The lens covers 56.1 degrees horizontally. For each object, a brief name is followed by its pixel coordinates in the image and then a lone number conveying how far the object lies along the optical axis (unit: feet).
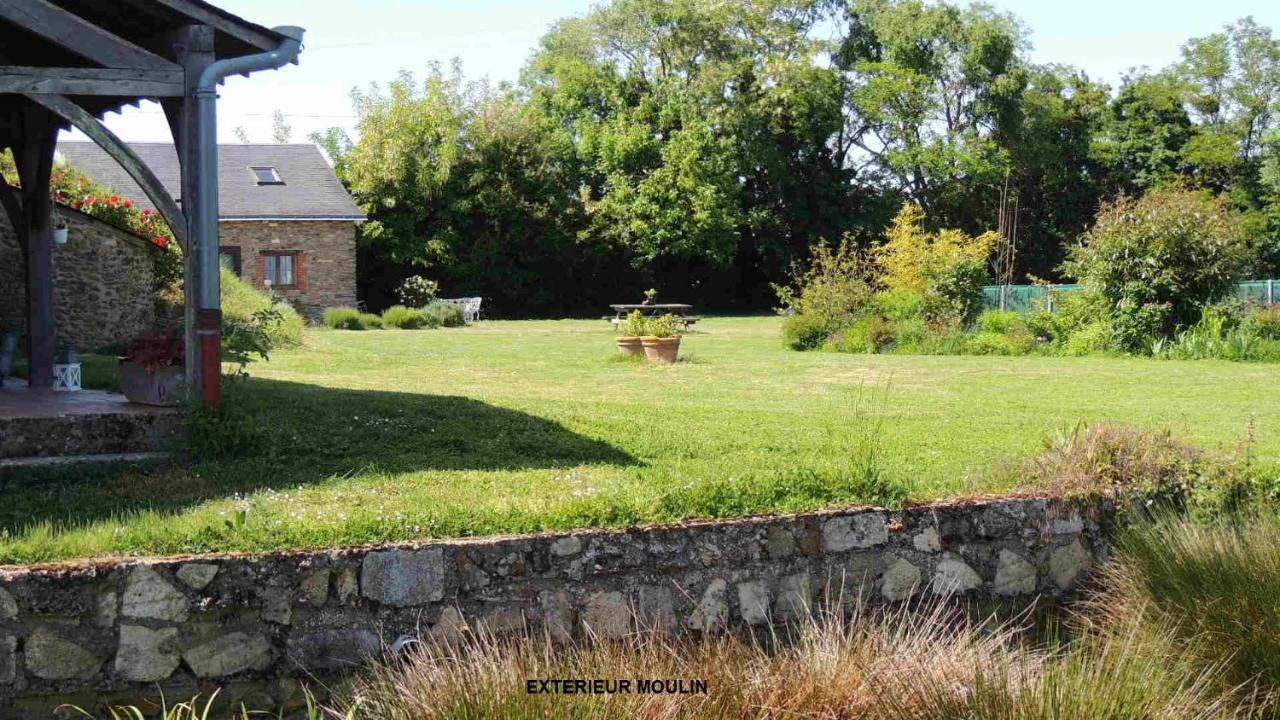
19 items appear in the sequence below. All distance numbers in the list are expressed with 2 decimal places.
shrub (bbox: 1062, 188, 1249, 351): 59.52
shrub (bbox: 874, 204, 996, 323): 69.00
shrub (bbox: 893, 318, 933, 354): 62.49
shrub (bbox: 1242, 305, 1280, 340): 57.72
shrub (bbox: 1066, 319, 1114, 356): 60.44
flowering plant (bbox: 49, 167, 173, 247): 57.36
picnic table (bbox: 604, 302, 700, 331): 83.82
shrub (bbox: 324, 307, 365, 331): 85.20
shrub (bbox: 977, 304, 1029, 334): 64.85
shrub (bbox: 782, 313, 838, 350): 66.39
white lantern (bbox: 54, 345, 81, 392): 32.30
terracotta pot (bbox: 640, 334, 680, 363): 52.01
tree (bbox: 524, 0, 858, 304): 123.54
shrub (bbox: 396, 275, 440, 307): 104.06
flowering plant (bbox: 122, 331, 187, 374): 26.25
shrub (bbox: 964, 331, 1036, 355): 61.52
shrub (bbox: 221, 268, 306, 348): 56.46
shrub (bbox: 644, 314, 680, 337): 52.47
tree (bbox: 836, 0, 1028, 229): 133.80
